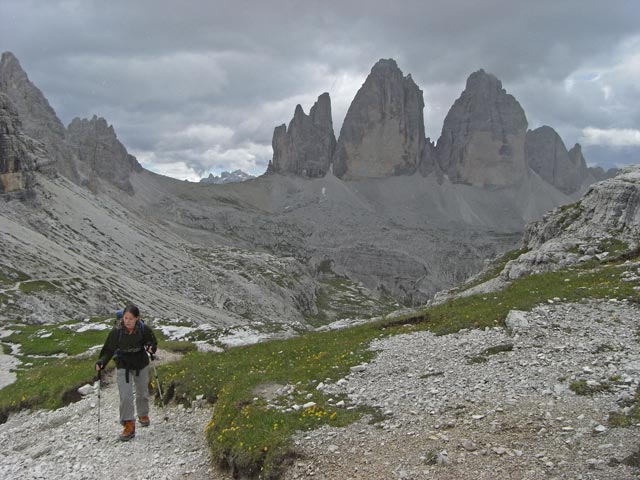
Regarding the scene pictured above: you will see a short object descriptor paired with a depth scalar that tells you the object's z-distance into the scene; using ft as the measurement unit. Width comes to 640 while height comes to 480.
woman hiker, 52.70
